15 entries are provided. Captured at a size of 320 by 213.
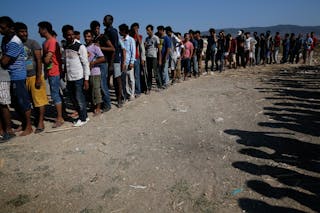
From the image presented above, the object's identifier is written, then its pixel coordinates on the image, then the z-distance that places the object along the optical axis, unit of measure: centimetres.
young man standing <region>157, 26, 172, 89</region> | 937
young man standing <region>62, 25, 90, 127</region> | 595
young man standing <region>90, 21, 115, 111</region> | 688
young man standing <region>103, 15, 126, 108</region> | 699
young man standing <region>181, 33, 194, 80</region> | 1152
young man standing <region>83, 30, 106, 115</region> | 655
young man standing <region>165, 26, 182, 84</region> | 1023
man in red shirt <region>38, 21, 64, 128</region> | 579
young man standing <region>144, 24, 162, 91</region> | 889
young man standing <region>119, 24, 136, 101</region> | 747
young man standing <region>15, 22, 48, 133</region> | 561
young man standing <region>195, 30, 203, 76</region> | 1265
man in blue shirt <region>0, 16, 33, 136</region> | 523
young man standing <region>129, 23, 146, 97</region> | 838
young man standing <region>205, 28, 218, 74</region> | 1269
